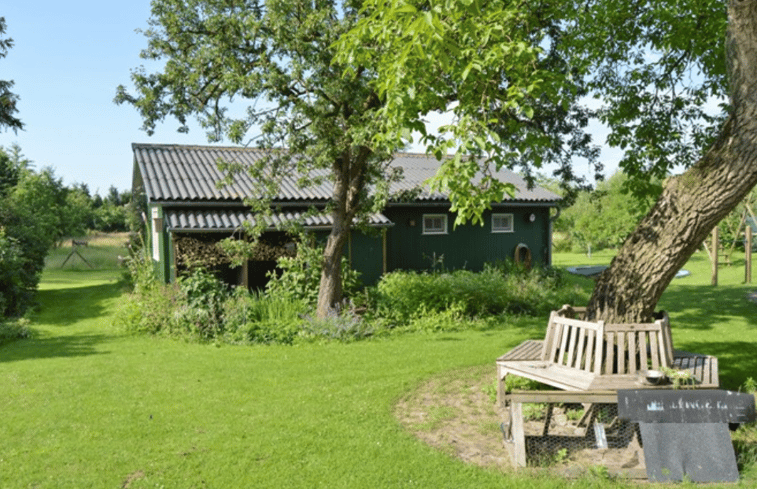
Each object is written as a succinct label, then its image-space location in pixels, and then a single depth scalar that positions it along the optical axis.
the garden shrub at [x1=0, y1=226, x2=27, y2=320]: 14.17
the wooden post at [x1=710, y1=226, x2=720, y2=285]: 17.36
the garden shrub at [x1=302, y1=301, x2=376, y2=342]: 10.57
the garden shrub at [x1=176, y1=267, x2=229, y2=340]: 10.82
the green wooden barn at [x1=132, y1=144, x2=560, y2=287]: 13.74
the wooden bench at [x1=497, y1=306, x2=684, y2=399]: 5.39
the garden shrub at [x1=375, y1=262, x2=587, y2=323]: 12.40
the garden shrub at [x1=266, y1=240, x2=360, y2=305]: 12.29
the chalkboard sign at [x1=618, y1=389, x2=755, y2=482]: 4.58
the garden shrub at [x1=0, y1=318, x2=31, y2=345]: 11.23
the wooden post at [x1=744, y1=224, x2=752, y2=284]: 17.67
